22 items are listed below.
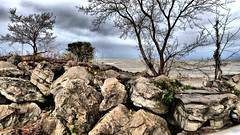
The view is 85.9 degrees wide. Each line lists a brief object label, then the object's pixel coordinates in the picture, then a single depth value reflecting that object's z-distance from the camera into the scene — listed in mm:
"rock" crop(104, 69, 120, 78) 3911
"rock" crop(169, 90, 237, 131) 2482
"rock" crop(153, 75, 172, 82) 3607
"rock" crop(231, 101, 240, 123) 2659
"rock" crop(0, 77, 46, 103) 3434
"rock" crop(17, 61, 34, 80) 4055
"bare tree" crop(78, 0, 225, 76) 4832
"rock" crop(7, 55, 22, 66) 4829
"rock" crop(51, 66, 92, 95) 3440
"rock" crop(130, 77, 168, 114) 2824
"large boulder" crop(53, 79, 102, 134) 2766
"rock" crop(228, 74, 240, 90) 4255
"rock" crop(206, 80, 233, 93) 3790
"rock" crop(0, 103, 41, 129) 3010
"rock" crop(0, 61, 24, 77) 3805
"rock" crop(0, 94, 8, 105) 3496
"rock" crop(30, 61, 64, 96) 3663
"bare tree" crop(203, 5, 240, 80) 4752
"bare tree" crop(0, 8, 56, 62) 5664
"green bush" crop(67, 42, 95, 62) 7286
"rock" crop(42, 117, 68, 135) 2738
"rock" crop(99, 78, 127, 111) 3018
